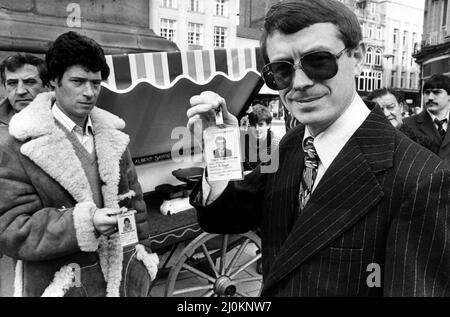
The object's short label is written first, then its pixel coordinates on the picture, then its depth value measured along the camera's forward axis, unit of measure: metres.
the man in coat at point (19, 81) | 2.89
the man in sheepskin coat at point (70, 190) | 1.95
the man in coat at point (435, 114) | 4.67
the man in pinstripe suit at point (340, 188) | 1.07
